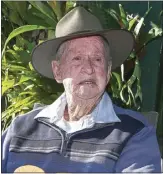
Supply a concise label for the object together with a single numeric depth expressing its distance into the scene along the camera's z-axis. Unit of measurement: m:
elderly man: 2.13
